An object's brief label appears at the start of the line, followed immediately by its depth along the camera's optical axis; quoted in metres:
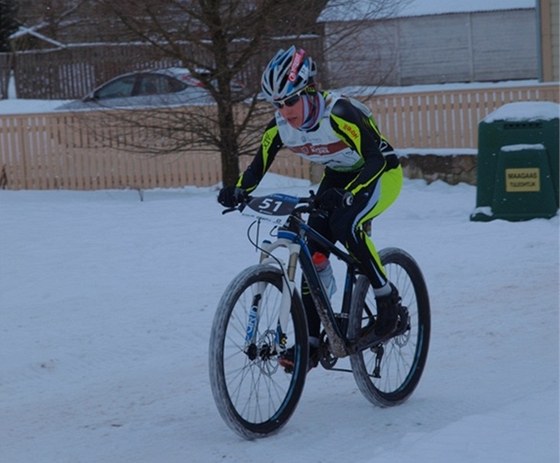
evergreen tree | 38.25
